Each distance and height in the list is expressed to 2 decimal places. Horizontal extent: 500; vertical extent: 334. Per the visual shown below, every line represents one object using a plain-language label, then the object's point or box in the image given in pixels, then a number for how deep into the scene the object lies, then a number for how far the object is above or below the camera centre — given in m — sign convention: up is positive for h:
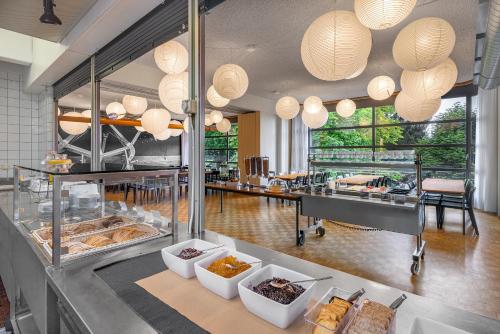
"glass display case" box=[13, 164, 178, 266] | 1.09 -0.31
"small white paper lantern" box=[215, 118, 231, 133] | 7.57 +1.13
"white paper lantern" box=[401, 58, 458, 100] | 2.59 +0.85
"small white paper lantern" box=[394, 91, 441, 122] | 3.23 +0.73
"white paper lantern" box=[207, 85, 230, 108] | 3.87 +0.99
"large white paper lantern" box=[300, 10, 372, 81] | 1.63 +0.79
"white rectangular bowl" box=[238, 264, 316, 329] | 0.63 -0.35
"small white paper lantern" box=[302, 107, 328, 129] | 4.69 +0.85
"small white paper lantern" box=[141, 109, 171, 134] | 4.30 +0.73
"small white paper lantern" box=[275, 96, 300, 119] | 4.41 +0.99
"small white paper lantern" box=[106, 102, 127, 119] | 4.73 +1.05
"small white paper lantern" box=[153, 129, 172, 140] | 6.79 +0.79
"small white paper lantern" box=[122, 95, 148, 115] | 4.35 +1.01
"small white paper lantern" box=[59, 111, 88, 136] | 3.97 +0.59
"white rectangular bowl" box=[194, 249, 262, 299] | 0.76 -0.35
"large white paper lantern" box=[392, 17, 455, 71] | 1.90 +0.91
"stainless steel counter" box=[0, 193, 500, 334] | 0.66 -0.41
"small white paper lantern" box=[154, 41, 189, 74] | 2.21 +0.93
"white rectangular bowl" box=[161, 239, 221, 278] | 0.90 -0.35
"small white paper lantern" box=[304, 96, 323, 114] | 4.30 +1.00
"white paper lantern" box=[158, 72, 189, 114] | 2.52 +0.75
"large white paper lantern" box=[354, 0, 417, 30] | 1.51 +0.92
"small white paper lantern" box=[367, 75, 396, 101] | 3.42 +1.04
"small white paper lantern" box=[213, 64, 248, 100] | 2.78 +0.91
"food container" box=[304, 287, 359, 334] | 0.54 -0.34
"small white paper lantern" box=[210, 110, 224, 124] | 6.25 +1.16
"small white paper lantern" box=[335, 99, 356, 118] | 5.05 +1.12
